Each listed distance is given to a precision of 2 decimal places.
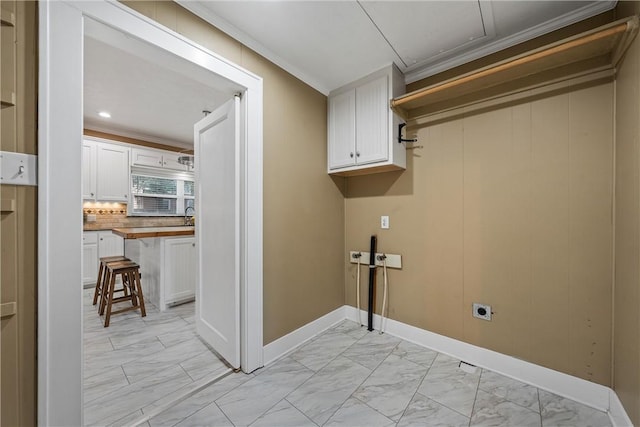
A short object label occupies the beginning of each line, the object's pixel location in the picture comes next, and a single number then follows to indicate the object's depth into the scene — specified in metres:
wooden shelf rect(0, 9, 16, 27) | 0.97
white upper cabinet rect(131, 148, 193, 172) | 4.42
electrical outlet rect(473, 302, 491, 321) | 1.90
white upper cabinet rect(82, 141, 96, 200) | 3.89
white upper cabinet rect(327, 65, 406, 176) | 2.13
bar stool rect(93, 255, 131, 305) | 3.02
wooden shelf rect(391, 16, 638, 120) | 1.32
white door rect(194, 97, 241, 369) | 1.87
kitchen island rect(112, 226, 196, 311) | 3.02
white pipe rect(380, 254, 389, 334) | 2.46
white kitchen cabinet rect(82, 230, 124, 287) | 3.90
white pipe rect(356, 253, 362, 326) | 2.65
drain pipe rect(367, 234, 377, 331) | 2.50
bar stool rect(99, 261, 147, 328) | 2.67
